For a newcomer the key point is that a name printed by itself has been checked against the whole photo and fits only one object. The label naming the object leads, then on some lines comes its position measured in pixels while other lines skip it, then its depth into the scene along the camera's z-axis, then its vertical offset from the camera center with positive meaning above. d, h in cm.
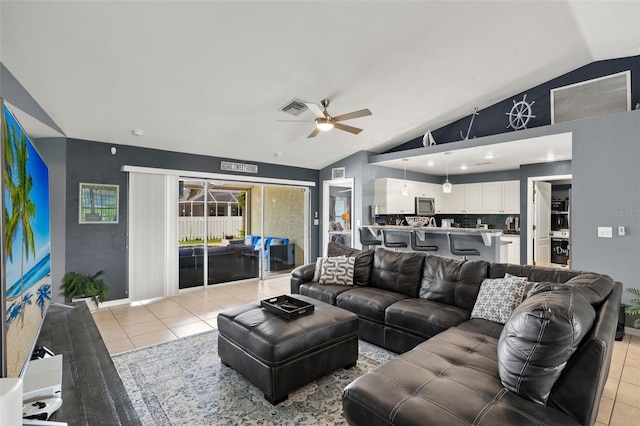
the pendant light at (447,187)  598 +51
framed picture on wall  453 +17
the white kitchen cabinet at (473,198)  779 +40
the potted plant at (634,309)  257 -79
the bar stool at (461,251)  509 -61
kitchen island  501 -44
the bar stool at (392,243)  601 -58
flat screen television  94 -11
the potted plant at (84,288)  423 -101
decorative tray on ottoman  263 -82
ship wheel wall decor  505 +162
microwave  764 +18
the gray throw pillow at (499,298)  256 -71
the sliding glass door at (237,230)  558 -33
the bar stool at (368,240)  641 -54
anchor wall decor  563 +175
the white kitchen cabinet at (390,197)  691 +38
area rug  215 -139
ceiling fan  373 +119
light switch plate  383 -23
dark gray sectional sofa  140 -89
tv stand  113 -72
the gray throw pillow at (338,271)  393 -72
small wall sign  593 +91
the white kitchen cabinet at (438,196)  813 +47
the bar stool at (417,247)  555 -59
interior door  640 -22
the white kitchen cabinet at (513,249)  674 -78
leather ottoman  229 -104
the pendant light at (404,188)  628 +52
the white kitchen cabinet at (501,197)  717 +39
